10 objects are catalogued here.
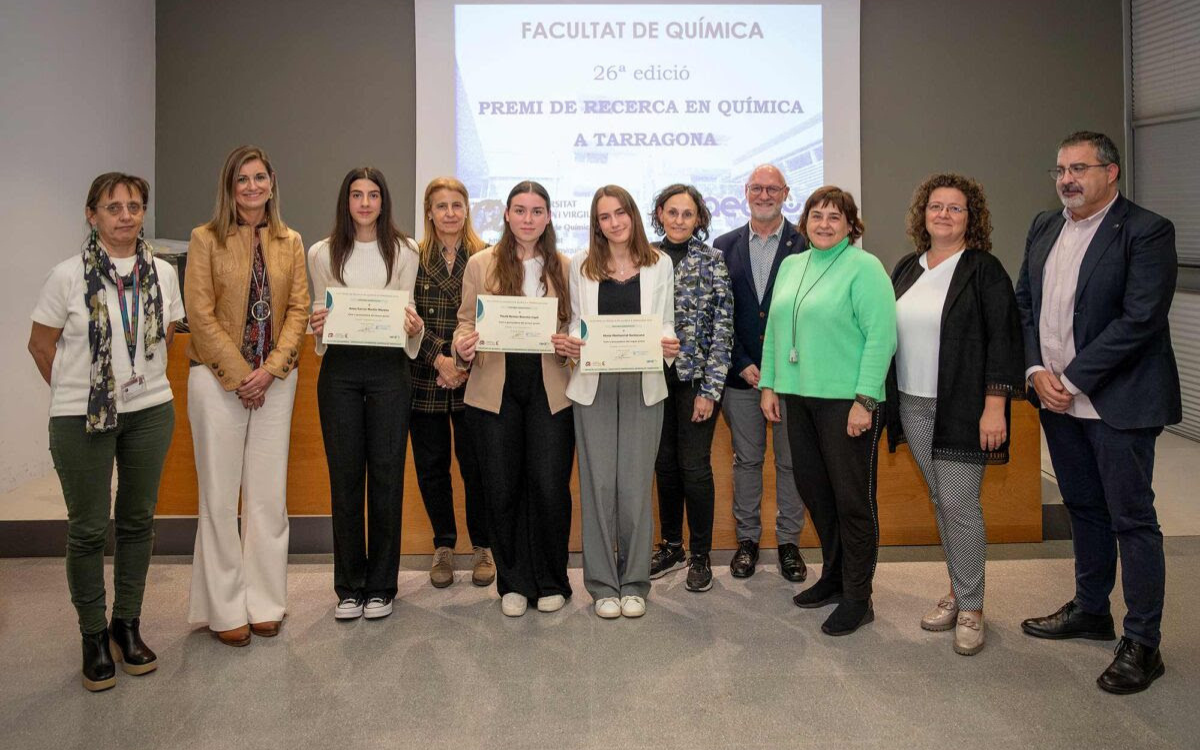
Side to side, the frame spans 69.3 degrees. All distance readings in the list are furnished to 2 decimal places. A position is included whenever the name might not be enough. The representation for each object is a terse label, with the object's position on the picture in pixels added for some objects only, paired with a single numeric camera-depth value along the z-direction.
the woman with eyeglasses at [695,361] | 3.17
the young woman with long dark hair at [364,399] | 2.98
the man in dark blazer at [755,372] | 3.43
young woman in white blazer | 3.01
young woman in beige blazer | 3.02
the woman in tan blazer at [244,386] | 2.79
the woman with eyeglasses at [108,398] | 2.50
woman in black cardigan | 2.74
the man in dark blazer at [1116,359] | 2.54
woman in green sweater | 2.81
